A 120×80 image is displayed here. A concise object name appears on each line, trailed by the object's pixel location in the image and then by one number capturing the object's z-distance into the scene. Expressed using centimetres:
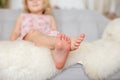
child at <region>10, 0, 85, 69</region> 146
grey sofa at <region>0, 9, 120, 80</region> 193
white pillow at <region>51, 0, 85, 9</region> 260
